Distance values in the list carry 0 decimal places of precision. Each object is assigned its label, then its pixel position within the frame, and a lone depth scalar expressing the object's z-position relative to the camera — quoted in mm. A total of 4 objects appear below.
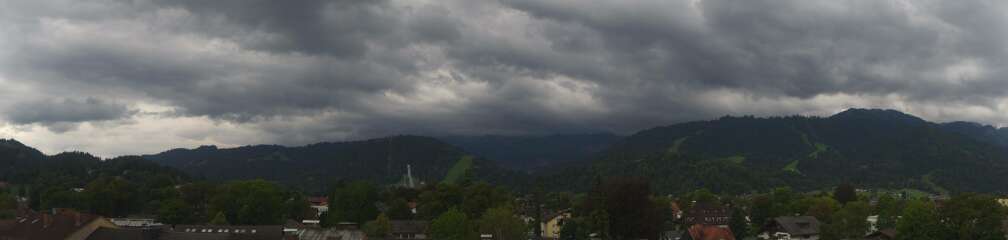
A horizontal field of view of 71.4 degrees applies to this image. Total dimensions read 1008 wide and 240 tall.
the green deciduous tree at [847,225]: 94812
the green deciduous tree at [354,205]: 115688
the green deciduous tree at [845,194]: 160225
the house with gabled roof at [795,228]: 109438
